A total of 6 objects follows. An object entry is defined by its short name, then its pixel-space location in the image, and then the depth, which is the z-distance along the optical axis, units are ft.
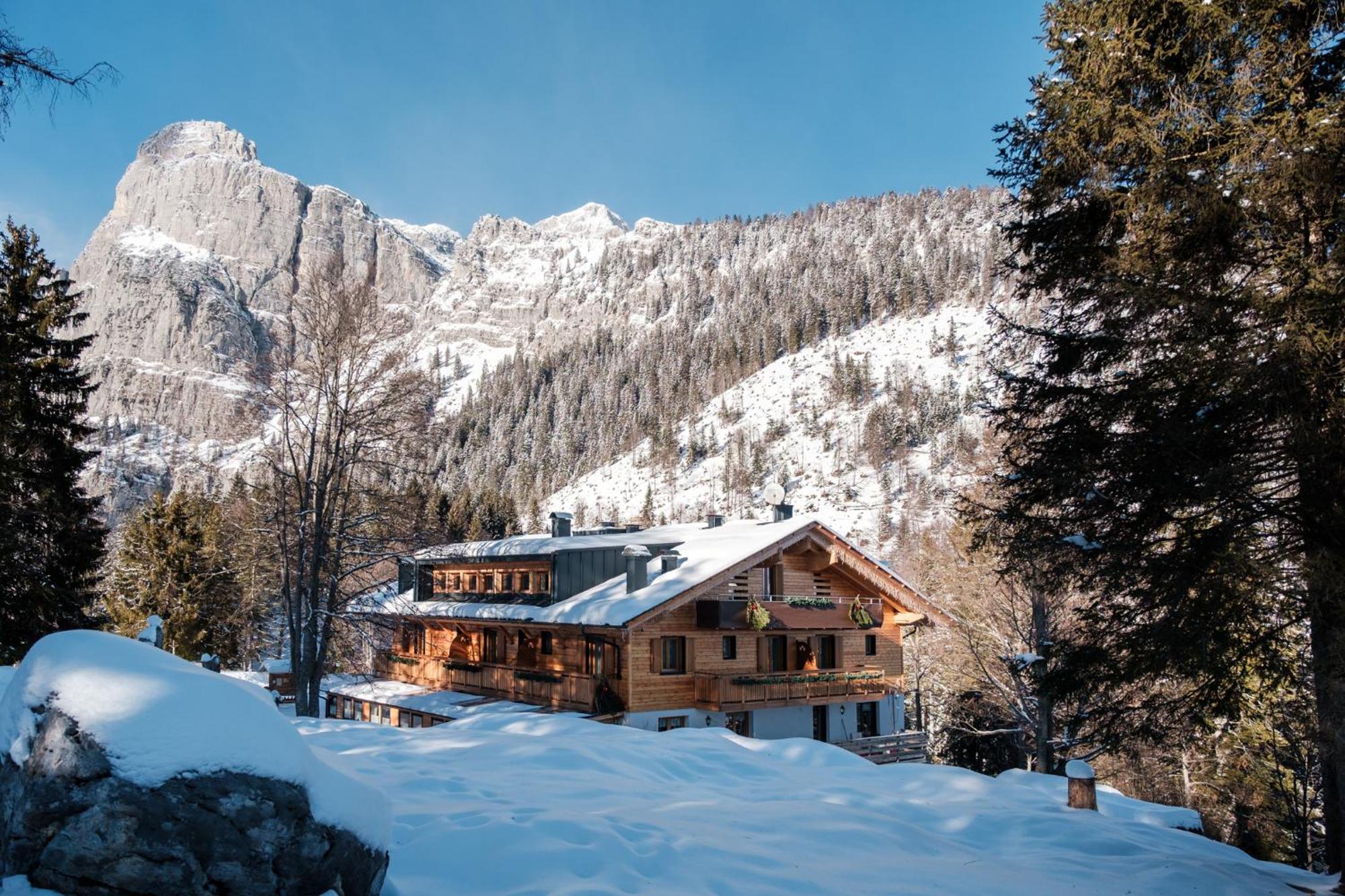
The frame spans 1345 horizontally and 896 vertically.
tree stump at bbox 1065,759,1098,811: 29.86
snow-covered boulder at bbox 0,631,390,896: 11.66
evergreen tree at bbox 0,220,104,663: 46.96
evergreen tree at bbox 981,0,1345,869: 21.70
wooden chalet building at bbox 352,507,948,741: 68.03
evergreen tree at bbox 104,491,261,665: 103.30
